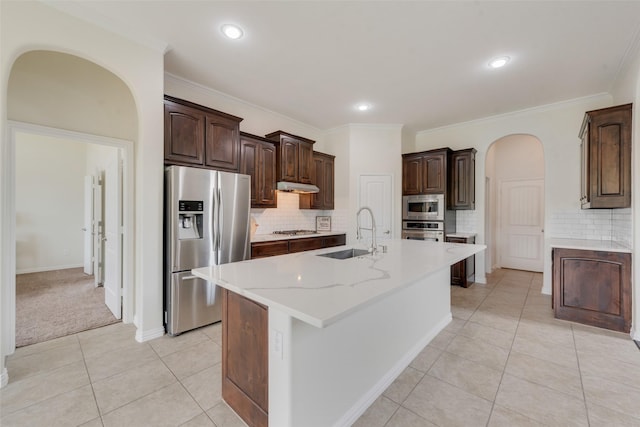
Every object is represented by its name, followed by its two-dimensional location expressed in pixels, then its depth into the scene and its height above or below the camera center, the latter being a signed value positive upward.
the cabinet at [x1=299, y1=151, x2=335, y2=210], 4.99 +0.55
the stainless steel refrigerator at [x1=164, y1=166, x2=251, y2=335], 2.75 -0.25
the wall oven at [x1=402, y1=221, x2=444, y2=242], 4.75 -0.29
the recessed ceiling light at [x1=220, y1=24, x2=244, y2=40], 2.41 +1.65
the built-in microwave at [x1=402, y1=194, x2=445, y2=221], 4.80 +0.13
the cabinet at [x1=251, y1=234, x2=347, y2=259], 3.59 -0.46
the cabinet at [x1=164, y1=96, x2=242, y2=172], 2.87 +0.88
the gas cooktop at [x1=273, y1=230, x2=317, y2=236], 4.50 -0.32
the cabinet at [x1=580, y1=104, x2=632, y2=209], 2.82 +0.62
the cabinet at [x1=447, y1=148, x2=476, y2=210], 4.80 +0.61
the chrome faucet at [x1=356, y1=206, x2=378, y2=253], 2.40 -0.30
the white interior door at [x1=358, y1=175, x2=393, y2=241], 5.10 +0.28
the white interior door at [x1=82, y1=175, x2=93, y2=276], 4.66 -0.26
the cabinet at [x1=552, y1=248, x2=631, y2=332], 2.84 -0.80
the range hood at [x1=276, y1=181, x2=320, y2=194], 4.16 +0.43
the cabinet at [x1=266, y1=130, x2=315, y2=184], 4.21 +0.92
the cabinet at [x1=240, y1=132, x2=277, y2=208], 3.80 +0.69
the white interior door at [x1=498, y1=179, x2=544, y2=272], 5.68 -0.22
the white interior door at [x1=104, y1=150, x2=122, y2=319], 3.09 -0.26
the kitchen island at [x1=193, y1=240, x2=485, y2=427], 1.29 -0.70
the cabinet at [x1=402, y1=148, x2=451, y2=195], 4.79 +0.77
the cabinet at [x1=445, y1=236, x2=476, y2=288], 4.54 -0.94
